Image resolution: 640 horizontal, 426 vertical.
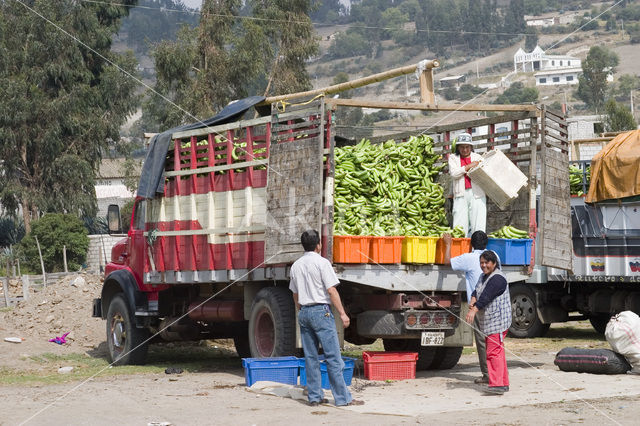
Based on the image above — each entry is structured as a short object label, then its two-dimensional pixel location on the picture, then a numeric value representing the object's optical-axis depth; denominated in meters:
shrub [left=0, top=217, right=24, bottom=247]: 55.76
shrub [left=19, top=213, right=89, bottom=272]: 45.59
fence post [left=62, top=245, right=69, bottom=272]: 41.58
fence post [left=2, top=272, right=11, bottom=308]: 31.32
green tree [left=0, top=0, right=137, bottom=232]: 48.16
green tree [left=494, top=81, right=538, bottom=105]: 167.50
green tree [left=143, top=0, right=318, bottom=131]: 43.83
